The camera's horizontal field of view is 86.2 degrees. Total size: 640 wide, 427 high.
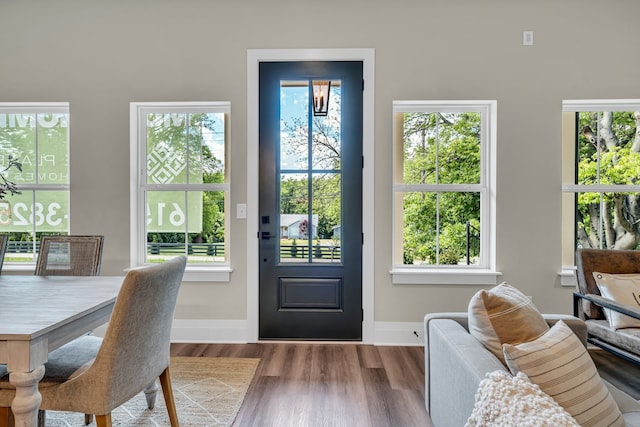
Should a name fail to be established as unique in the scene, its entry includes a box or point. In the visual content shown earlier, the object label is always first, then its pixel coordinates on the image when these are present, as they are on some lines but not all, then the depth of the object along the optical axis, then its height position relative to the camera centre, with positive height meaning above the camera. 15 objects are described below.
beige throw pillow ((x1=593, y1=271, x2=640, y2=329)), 2.04 -0.50
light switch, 2.92 +0.01
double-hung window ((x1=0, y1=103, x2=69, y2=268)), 3.09 +0.38
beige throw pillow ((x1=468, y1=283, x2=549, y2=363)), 1.20 -0.39
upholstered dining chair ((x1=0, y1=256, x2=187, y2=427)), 1.26 -0.59
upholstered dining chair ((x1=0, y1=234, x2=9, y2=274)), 2.23 -0.22
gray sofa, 1.12 -0.58
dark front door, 2.90 +0.09
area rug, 1.82 -1.12
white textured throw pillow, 0.82 -0.49
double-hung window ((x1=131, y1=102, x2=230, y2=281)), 3.05 +0.32
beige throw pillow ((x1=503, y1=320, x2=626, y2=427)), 1.02 -0.50
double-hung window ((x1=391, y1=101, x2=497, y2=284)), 2.96 +0.22
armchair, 1.97 -0.53
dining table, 1.19 -0.42
